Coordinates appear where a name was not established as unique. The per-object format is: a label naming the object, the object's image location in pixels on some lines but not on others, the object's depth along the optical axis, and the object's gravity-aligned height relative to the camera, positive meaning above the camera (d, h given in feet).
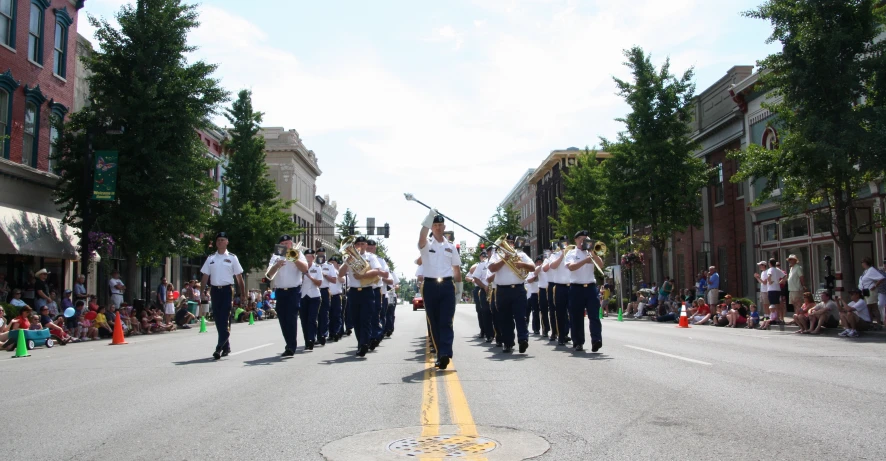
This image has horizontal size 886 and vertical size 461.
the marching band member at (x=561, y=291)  45.24 +0.46
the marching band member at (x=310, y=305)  46.32 -0.30
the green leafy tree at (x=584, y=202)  159.33 +20.58
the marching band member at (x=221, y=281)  41.78 +1.07
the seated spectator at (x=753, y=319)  74.59 -2.13
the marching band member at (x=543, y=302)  56.88 -0.26
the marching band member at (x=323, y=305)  52.26 -0.35
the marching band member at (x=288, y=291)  42.80 +0.52
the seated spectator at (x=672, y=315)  97.09 -2.19
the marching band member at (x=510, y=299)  41.96 -0.01
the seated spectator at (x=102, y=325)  69.87 -2.14
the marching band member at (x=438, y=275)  34.86 +1.11
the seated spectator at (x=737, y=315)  77.71 -1.80
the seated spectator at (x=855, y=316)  57.57 -1.49
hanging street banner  77.82 +12.92
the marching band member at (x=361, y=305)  40.98 -0.28
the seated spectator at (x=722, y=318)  80.59 -2.17
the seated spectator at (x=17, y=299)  64.49 +0.27
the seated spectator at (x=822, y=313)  61.57 -1.34
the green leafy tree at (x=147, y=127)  84.79 +19.64
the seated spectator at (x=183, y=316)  92.89 -1.83
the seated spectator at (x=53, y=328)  61.52 -2.10
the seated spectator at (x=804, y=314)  63.72 -1.43
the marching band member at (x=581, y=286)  42.24 +0.70
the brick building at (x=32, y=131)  83.15 +19.68
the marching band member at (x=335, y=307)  55.42 -0.51
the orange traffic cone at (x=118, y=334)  61.11 -2.69
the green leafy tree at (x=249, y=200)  153.79 +21.01
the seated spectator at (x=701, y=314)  86.08 -1.86
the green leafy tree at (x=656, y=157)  111.14 +20.47
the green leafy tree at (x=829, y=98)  64.80 +17.73
